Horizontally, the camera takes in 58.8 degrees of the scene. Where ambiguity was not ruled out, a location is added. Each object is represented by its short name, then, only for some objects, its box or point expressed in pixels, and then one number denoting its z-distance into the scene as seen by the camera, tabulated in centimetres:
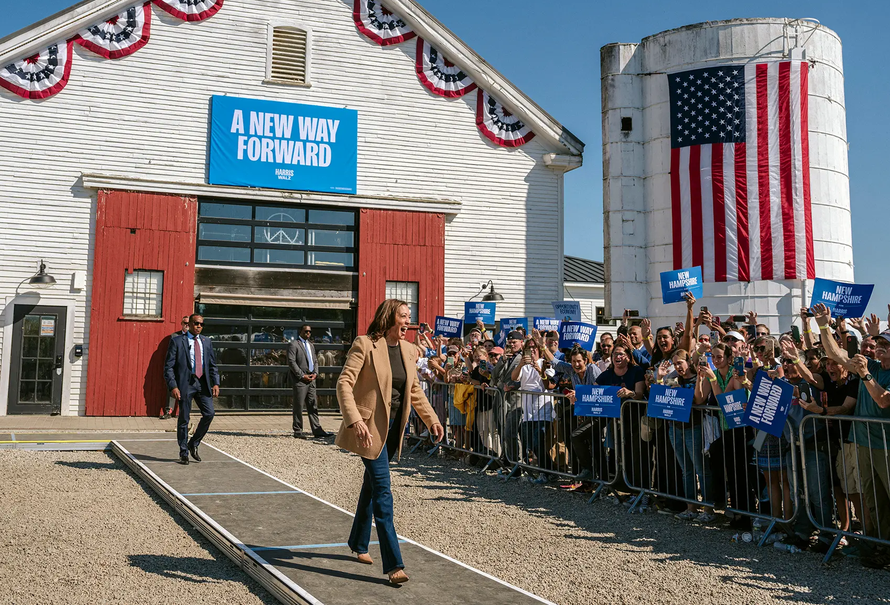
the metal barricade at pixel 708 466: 742
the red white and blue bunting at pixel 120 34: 1828
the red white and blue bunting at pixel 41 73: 1761
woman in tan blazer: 564
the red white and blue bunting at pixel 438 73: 2094
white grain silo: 2011
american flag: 1986
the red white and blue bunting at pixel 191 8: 1895
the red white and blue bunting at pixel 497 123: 2134
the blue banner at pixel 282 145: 1902
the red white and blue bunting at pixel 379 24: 2050
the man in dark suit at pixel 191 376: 1074
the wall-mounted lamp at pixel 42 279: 1705
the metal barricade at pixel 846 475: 654
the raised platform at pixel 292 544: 523
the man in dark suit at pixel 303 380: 1483
